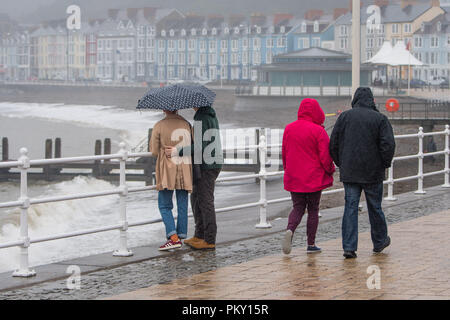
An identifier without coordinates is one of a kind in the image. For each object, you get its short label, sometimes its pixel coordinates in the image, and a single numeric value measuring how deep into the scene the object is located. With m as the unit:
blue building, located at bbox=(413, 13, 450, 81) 119.50
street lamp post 15.15
